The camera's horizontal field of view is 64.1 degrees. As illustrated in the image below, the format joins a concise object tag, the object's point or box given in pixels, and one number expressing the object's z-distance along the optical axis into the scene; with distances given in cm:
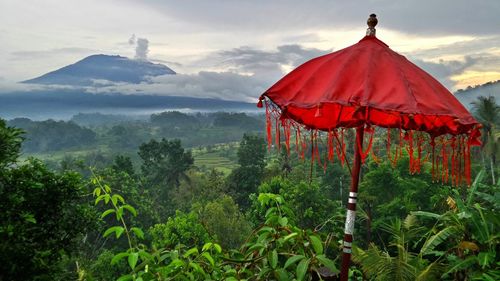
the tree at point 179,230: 1997
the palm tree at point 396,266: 293
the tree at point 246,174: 3662
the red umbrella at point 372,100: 200
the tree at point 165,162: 4244
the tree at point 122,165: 3206
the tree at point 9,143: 564
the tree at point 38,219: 507
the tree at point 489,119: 2970
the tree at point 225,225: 2638
